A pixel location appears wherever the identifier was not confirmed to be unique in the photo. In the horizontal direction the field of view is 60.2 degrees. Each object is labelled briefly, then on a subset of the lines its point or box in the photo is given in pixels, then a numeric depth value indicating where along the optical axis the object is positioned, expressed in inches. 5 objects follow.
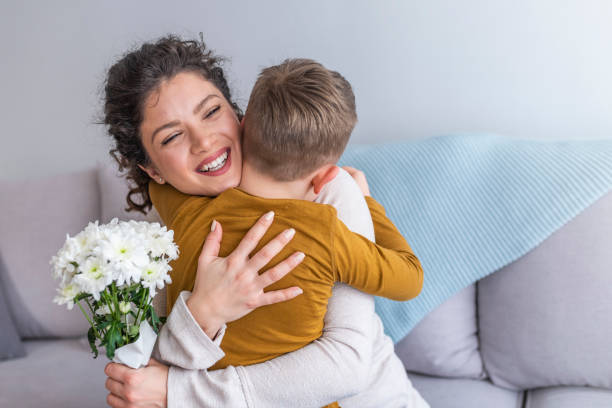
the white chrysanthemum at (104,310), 36.6
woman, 39.0
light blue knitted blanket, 55.2
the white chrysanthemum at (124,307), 36.0
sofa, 53.0
